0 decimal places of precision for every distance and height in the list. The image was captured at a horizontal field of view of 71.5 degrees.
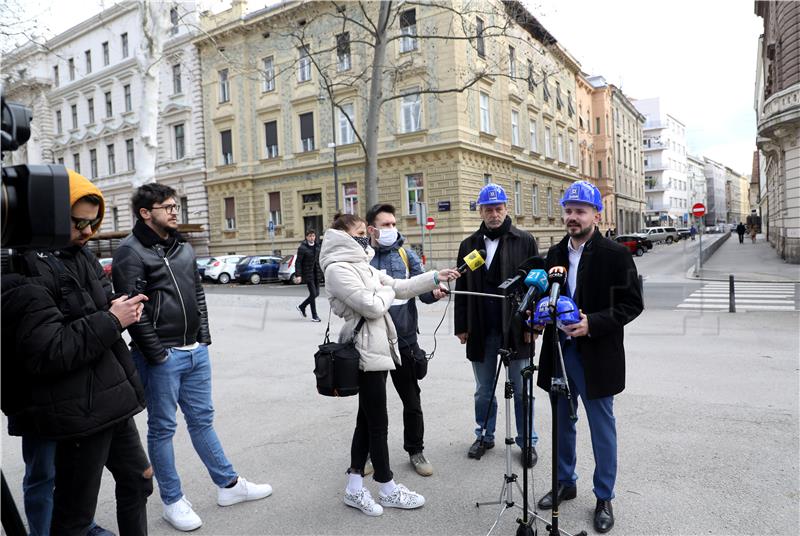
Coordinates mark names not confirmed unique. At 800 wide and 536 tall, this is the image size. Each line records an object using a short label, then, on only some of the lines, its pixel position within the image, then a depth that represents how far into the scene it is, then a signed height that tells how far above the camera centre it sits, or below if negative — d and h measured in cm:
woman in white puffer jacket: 341 -56
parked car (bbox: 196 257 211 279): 2852 -87
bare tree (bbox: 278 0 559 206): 2459 +956
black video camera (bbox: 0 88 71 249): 175 +16
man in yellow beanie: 227 -55
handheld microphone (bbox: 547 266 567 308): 274 -24
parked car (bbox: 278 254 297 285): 2484 -118
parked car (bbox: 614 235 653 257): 3694 -87
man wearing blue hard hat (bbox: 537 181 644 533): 320 -55
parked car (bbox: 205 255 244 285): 2794 -112
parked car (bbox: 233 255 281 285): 2705 -119
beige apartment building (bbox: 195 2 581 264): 2702 +580
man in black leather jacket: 324 -50
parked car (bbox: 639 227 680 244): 5297 -51
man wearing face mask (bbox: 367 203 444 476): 411 -65
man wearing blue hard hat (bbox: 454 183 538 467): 426 -51
